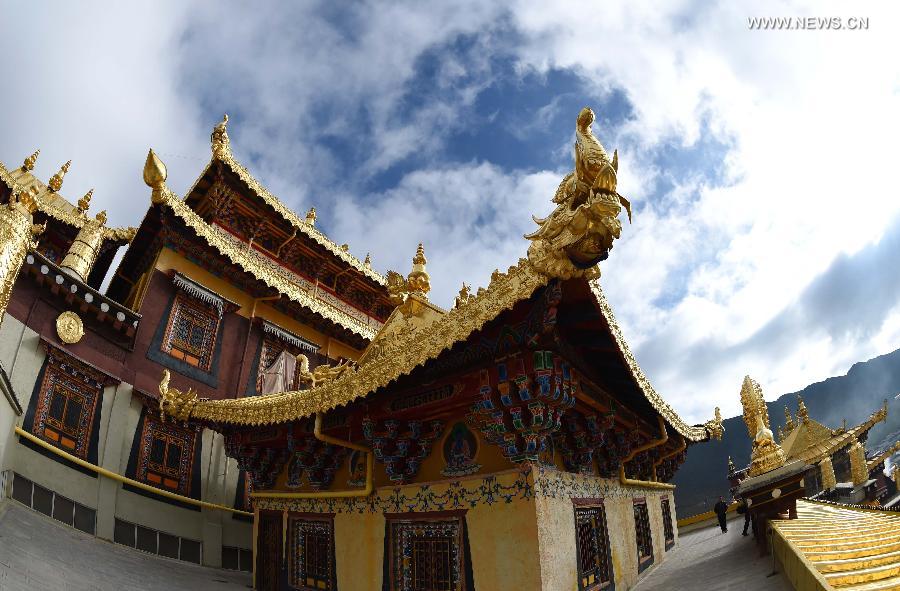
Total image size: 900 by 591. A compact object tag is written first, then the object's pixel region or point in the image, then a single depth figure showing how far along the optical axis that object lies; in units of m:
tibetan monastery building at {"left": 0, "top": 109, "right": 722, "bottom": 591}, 5.08
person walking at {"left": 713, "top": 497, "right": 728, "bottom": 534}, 13.57
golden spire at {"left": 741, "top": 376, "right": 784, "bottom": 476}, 8.58
